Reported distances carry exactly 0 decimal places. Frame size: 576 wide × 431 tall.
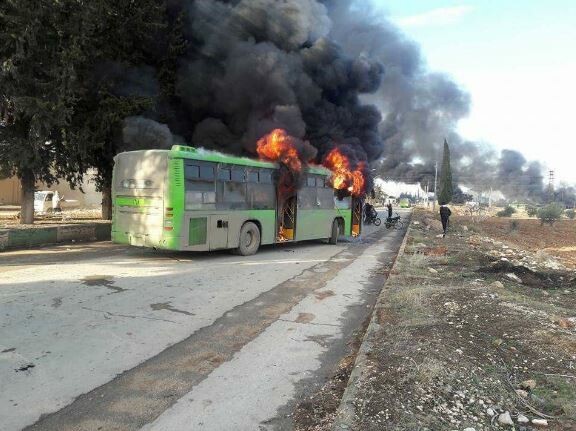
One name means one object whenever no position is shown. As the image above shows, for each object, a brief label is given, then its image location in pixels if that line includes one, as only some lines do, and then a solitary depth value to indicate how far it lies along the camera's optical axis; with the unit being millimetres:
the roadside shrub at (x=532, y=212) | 46100
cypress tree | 57562
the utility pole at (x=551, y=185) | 73406
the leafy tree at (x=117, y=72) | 15508
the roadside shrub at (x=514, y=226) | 30981
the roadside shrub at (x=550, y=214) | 34350
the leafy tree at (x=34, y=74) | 13211
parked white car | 26564
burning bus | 11000
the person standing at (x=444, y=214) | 19750
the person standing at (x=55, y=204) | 27200
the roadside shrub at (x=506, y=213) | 50200
